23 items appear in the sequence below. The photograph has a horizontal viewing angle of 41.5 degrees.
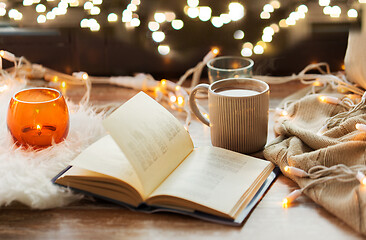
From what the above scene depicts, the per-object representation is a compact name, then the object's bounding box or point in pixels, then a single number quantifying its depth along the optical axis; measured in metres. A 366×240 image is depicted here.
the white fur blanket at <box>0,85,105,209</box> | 0.78
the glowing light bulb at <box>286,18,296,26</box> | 1.23
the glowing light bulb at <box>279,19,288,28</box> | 1.24
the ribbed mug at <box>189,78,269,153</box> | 0.88
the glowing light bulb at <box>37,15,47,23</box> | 1.26
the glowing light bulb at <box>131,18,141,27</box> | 1.26
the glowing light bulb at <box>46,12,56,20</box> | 1.25
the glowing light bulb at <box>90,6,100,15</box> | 1.25
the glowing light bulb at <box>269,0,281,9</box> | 1.22
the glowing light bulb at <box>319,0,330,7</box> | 1.19
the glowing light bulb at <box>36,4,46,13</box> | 1.26
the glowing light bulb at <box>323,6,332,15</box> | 1.19
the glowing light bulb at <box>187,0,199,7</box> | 1.24
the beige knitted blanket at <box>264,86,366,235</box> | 0.73
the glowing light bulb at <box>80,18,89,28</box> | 1.26
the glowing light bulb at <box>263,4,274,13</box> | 1.22
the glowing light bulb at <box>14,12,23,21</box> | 1.26
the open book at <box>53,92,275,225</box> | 0.75
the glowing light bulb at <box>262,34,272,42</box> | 1.25
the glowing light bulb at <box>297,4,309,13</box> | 1.21
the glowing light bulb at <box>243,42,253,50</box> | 1.27
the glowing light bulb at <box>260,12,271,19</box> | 1.23
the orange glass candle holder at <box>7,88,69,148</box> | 0.88
